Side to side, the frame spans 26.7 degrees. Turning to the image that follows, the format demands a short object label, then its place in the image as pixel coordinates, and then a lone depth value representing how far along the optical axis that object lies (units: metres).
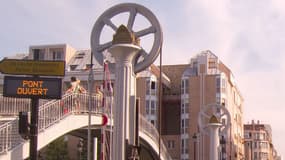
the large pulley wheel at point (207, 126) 37.19
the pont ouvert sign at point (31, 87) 13.39
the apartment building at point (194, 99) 68.44
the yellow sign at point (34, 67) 13.38
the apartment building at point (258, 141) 122.52
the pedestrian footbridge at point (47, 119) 19.84
